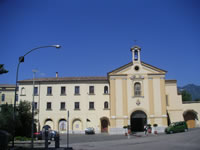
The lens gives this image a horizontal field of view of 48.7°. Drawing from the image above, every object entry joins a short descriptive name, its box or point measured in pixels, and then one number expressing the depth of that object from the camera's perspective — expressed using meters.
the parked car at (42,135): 31.45
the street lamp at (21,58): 19.00
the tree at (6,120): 25.86
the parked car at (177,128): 35.12
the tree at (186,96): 80.19
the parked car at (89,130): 41.34
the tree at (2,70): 20.07
